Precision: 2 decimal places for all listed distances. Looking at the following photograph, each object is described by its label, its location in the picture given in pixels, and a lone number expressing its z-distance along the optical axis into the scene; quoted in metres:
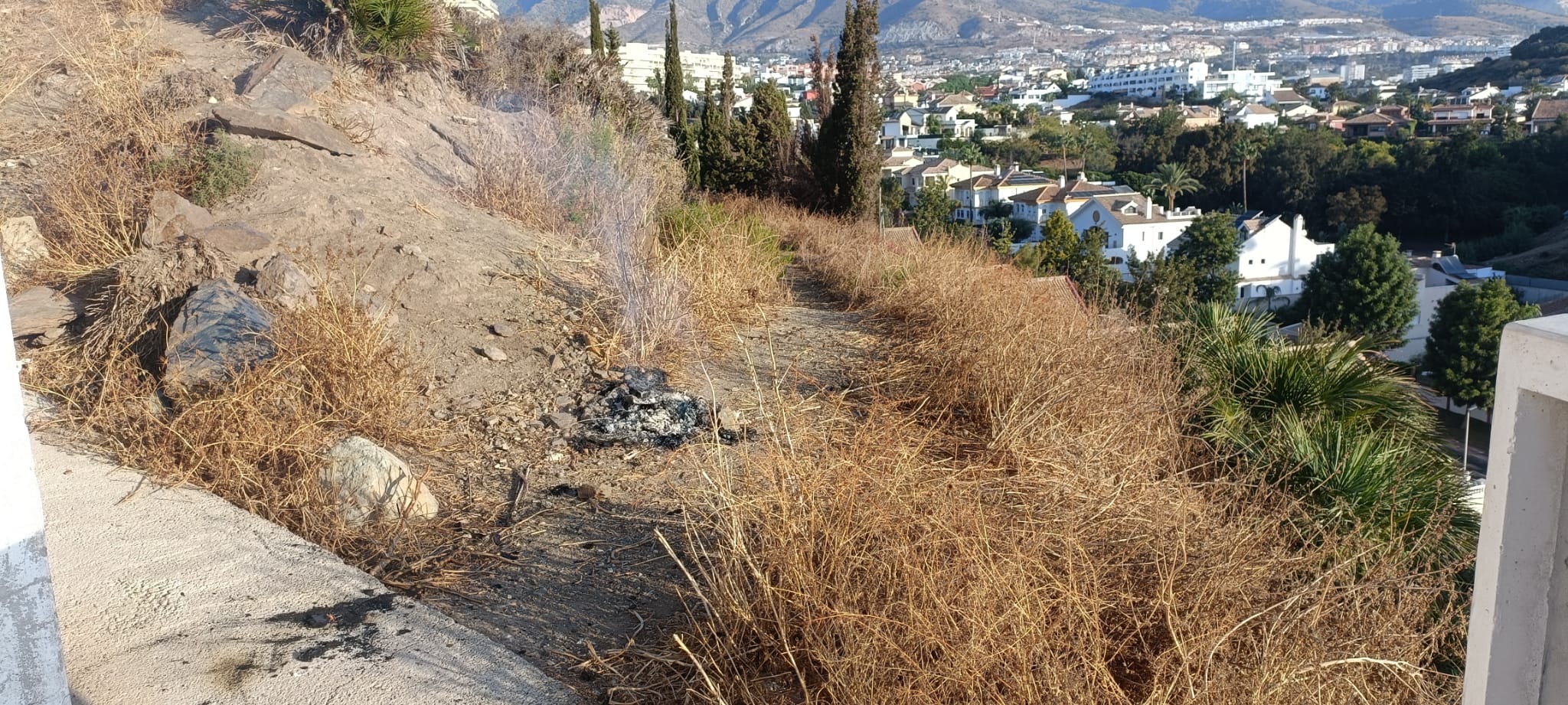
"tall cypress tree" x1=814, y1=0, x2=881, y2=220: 16.22
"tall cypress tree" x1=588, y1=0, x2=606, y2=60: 20.08
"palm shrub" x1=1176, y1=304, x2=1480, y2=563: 5.23
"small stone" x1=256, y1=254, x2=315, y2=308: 5.44
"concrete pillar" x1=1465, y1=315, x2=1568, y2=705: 1.52
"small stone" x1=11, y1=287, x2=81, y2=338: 5.24
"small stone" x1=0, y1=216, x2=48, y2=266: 5.81
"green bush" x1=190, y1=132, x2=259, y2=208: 6.61
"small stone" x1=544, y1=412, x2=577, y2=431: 5.30
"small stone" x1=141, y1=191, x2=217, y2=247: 5.92
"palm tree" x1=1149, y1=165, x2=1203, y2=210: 56.38
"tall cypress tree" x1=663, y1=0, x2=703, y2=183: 21.48
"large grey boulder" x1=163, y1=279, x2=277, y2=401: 4.61
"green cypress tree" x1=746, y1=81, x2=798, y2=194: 18.77
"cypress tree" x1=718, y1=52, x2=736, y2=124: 20.22
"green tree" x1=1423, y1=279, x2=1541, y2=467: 24.14
